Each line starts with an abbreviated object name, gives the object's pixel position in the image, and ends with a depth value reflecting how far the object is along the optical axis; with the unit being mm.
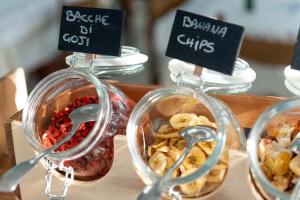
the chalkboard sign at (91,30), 675
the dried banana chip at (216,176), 620
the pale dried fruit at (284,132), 658
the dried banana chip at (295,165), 582
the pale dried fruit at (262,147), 618
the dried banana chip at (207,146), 625
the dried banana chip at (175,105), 649
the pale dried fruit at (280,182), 574
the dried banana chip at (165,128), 687
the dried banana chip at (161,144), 662
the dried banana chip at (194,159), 616
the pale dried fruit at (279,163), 589
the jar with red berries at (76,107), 634
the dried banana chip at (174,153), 629
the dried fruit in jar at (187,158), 614
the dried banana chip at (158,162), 613
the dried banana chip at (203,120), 671
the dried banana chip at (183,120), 677
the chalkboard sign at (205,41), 593
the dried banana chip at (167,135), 670
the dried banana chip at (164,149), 644
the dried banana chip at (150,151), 654
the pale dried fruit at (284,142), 633
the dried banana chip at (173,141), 663
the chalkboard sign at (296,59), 609
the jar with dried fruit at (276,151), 540
